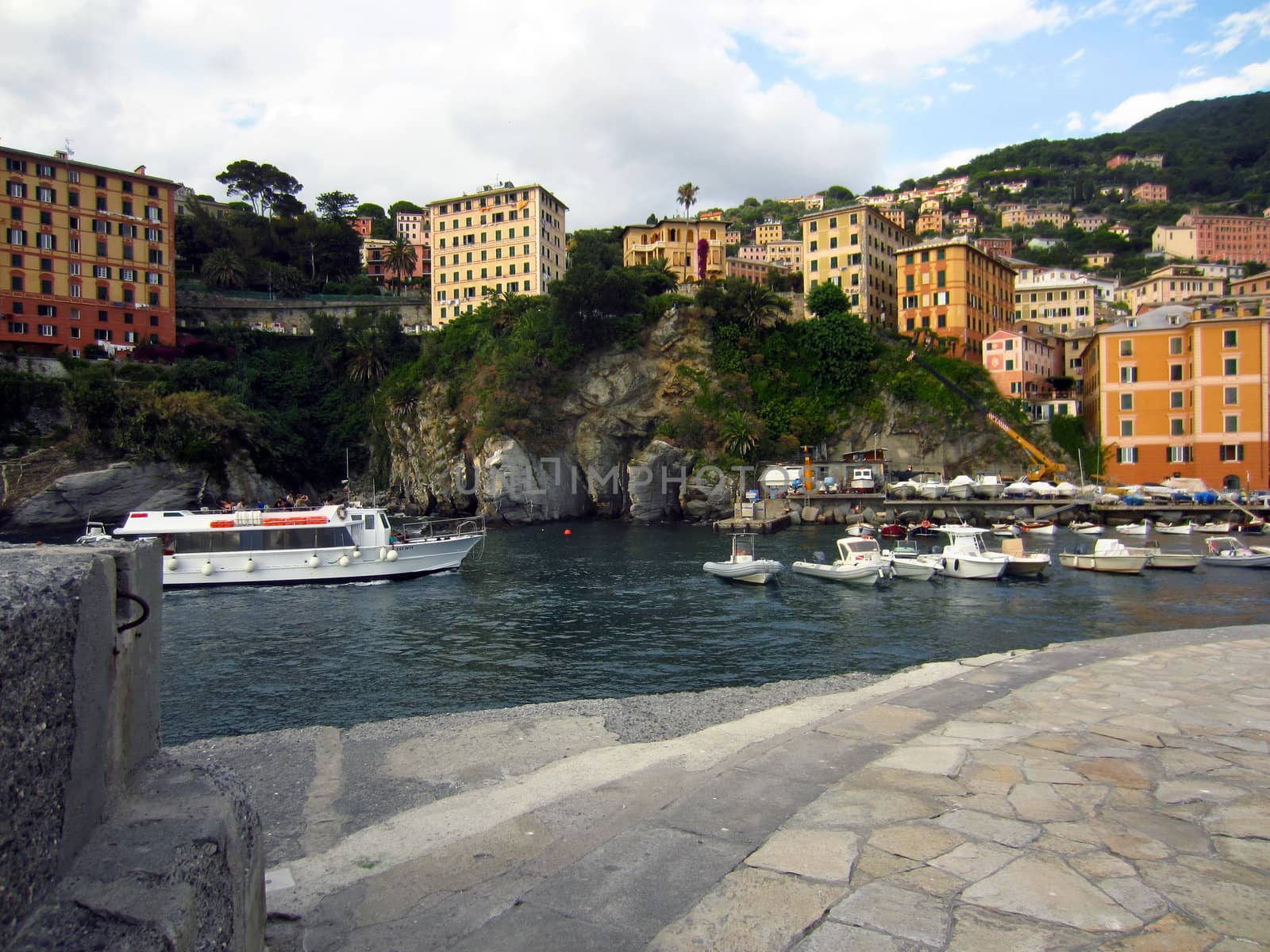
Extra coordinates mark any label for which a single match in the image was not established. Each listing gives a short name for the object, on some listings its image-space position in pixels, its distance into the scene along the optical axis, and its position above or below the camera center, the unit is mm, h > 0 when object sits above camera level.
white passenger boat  34312 -3289
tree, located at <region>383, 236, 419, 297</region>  103312 +28608
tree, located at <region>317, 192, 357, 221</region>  125062 +43249
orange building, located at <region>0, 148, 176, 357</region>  65312 +19388
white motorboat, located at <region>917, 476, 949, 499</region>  61094 -1893
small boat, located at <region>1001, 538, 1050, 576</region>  34094 -4348
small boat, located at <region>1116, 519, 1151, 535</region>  48219 -4217
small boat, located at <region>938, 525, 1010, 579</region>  33531 -4084
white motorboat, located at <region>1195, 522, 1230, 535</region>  48594 -4152
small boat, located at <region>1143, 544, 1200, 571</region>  35844 -4526
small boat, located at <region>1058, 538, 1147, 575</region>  35219 -4395
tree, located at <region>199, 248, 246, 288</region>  87312 +22939
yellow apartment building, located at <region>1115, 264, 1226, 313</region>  112938 +25674
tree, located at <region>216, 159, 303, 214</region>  115250 +43518
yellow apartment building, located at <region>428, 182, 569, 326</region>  91875 +26876
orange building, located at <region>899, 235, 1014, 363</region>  77500 +17401
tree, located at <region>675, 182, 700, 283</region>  106125 +37026
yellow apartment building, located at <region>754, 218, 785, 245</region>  186750 +56036
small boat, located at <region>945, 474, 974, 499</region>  60406 -1780
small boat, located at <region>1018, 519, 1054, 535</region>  50866 -4210
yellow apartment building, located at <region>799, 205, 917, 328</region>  81938 +22485
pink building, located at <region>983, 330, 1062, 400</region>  76500 +9925
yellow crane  65562 +1584
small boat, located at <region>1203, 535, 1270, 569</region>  35938 -4410
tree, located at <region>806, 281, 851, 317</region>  75000 +15874
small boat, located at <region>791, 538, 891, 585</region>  33031 -4270
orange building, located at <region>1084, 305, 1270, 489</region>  59000 +5153
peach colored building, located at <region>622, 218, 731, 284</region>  95562 +27689
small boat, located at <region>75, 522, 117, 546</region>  32350 -2609
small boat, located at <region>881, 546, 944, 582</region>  33938 -4332
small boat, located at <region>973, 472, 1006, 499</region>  60719 -1763
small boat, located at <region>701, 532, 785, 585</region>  33000 -4335
